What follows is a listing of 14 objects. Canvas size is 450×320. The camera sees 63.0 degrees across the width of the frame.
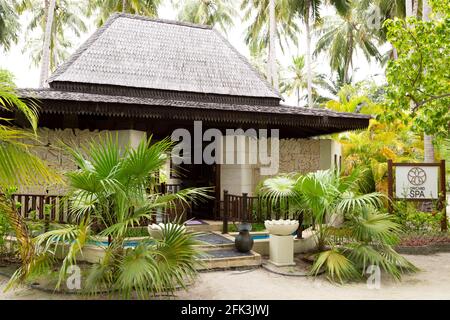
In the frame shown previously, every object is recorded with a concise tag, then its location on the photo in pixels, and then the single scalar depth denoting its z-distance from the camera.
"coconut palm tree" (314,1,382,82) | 27.20
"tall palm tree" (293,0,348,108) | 20.73
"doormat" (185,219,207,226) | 9.38
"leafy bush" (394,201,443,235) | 8.98
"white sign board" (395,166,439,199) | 8.59
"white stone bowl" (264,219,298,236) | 6.56
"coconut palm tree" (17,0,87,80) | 22.97
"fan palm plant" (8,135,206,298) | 4.41
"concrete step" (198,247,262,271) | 6.39
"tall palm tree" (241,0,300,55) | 22.28
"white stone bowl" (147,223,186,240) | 5.51
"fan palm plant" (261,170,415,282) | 5.88
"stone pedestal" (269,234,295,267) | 6.60
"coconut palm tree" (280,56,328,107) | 36.34
